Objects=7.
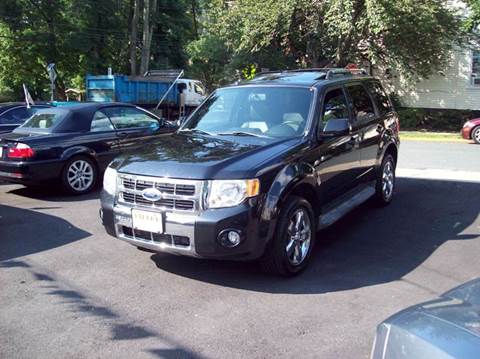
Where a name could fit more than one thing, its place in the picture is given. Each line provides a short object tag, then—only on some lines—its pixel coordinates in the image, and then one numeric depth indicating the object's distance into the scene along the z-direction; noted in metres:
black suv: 4.41
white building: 24.69
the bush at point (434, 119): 24.06
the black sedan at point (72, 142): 8.21
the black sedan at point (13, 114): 12.50
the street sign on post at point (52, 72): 18.56
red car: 17.06
